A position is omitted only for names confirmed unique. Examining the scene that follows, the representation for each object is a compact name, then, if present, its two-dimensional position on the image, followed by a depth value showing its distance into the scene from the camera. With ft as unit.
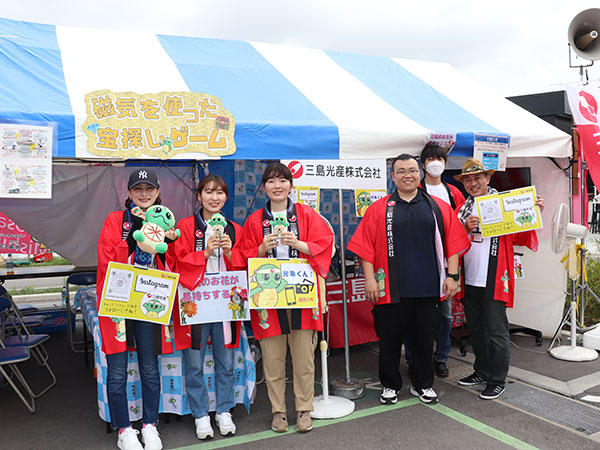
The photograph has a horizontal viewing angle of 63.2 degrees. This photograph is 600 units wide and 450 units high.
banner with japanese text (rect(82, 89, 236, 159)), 9.80
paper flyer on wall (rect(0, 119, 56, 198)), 8.96
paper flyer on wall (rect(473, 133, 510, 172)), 13.34
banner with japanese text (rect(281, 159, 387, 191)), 11.78
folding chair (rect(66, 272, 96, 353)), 18.30
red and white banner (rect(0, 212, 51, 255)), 20.17
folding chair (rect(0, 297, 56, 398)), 13.46
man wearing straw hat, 11.98
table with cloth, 10.52
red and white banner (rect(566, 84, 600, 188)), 14.26
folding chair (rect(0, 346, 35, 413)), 11.76
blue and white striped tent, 10.88
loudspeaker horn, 18.48
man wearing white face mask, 12.57
